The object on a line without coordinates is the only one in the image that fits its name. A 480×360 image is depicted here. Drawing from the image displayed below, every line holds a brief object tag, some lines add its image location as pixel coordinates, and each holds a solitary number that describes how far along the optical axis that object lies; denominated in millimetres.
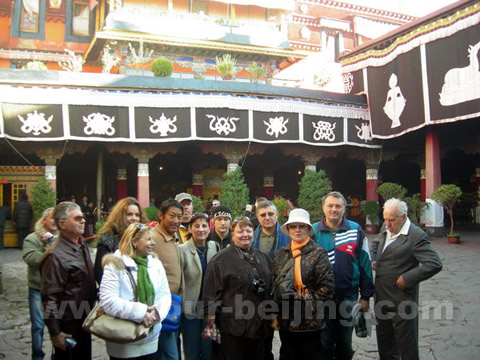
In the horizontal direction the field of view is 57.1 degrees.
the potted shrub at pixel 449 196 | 12766
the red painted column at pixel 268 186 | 18594
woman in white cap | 3213
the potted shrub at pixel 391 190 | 14312
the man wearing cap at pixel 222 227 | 4359
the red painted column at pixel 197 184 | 17203
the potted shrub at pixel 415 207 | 14016
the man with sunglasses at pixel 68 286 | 3039
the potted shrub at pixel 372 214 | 15688
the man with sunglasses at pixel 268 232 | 4023
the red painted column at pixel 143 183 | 14414
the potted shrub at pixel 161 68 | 14414
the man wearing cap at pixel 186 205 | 4922
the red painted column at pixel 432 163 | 14836
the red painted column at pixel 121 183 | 16500
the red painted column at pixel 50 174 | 13586
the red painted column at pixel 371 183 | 17344
